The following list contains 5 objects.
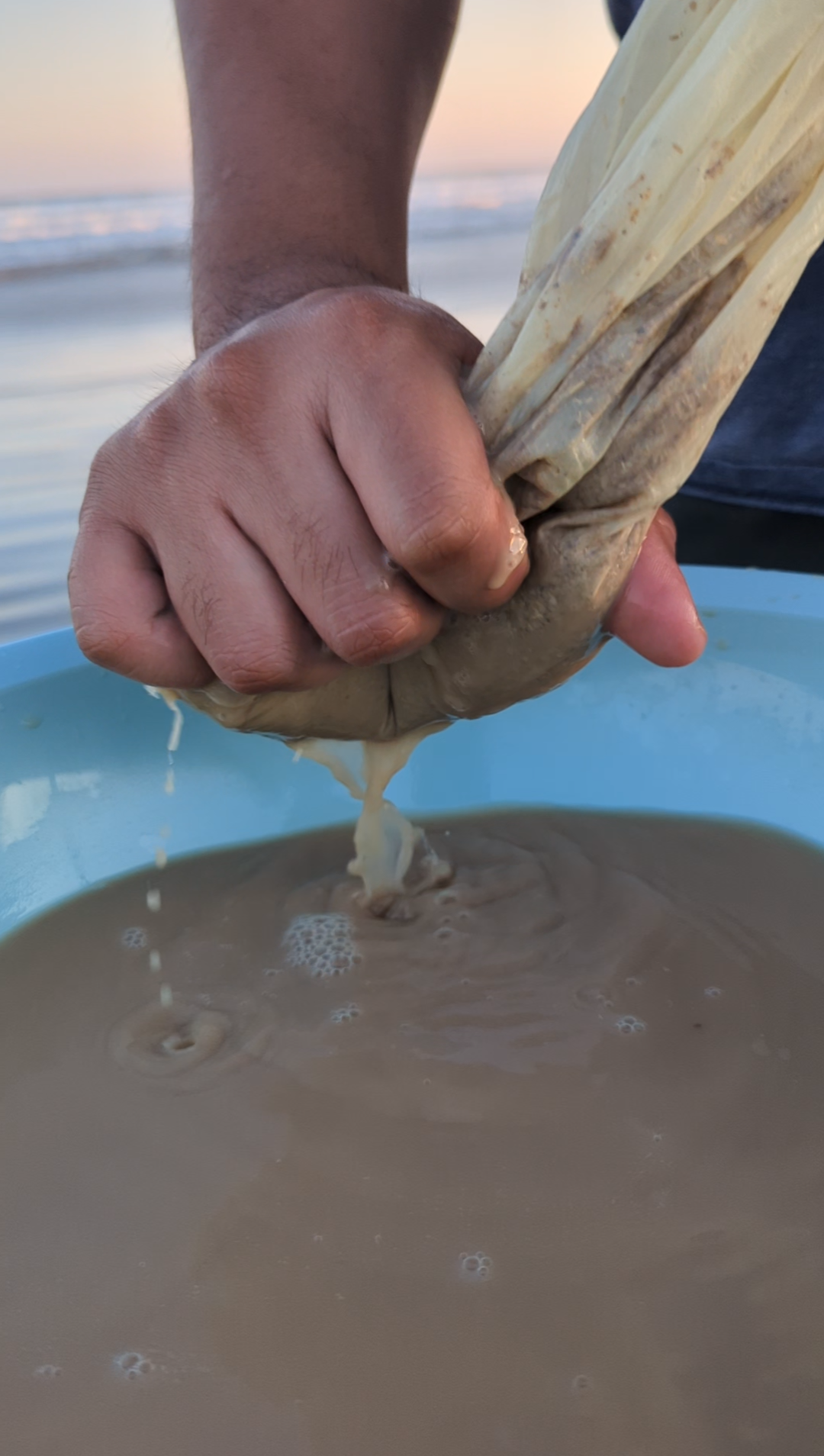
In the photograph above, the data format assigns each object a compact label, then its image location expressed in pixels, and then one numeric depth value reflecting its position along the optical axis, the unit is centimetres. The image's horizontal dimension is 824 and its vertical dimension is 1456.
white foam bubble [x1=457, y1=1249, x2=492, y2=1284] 31
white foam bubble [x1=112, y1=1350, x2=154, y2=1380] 29
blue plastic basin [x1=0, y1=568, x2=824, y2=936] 48
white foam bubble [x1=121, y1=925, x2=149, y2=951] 43
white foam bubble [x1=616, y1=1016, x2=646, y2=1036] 38
